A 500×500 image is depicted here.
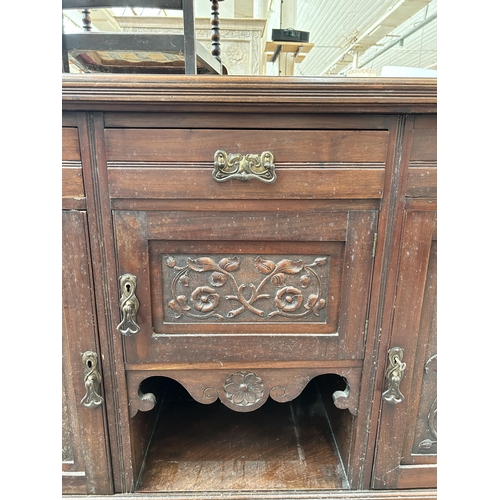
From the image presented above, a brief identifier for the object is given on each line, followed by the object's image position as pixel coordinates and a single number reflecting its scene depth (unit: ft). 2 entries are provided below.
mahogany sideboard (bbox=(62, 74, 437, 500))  1.43
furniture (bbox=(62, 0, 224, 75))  1.58
